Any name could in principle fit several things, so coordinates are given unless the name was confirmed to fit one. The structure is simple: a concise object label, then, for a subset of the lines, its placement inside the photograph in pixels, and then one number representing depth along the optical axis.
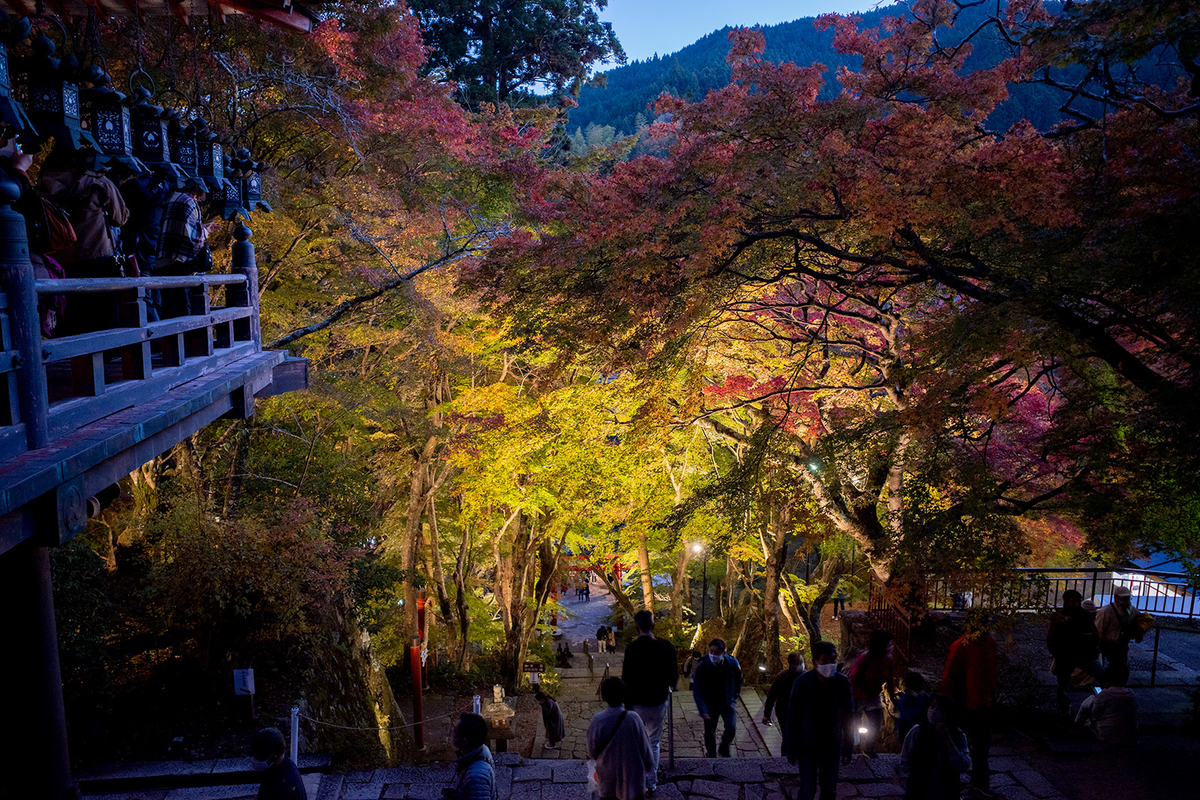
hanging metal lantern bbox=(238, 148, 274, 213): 7.25
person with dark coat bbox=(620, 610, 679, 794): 6.34
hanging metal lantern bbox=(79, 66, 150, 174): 4.82
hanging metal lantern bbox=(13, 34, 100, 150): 4.04
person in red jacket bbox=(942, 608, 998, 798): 6.39
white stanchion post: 6.32
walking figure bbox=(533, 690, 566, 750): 10.70
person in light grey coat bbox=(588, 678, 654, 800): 4.80
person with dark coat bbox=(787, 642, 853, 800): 5.57
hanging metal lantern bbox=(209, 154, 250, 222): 6.98
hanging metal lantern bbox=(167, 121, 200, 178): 6.24
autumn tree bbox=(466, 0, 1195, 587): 5.79
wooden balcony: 3.18
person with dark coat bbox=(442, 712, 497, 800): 4.27
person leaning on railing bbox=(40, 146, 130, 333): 4.68
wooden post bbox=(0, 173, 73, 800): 4.41
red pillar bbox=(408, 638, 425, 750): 11.97
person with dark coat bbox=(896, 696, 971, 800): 5.09
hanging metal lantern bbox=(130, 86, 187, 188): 5.57
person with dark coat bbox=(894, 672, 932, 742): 5.91
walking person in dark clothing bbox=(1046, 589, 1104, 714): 8.27
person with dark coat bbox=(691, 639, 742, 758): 7.54
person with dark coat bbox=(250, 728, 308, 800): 4.68
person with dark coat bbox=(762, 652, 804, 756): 6.80
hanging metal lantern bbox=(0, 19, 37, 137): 3.18
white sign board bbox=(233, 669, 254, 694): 7.54
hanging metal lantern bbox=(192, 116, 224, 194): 6.34
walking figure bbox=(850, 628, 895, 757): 6.86
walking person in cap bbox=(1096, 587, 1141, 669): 8.52
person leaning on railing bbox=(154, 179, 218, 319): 6.00
